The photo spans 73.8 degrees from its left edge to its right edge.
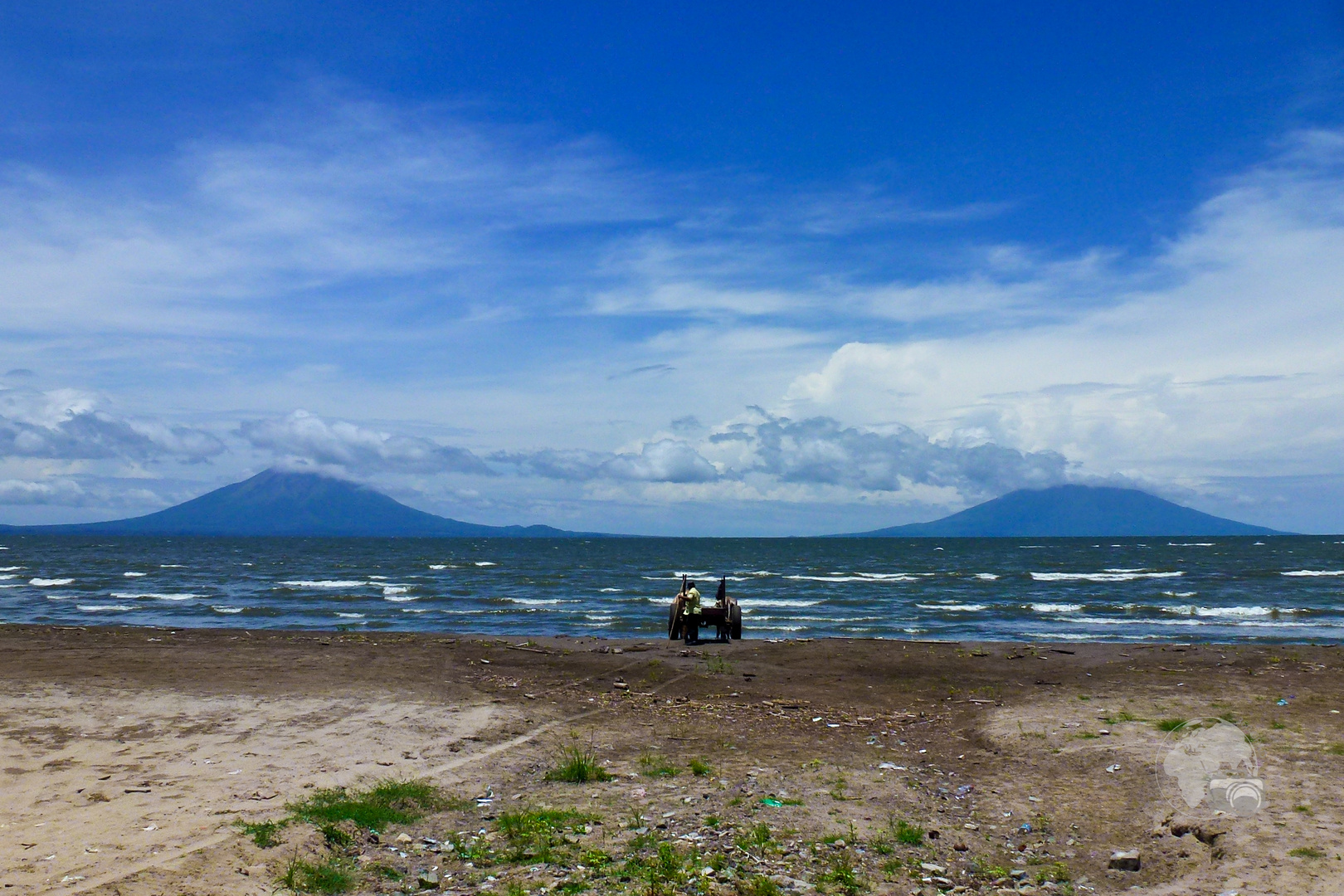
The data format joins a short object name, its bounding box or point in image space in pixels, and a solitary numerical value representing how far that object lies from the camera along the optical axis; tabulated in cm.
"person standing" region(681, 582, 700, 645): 2708
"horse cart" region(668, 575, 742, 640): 2712
